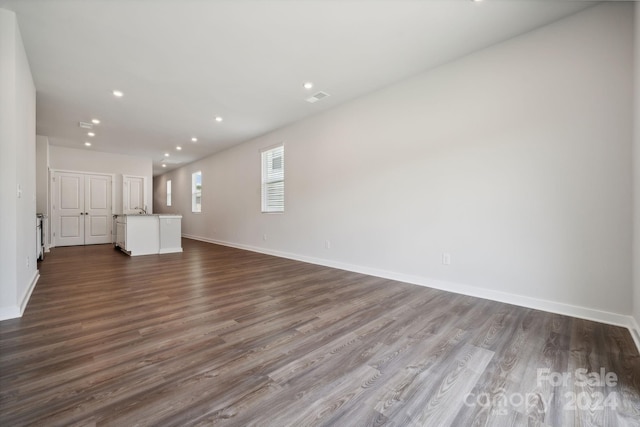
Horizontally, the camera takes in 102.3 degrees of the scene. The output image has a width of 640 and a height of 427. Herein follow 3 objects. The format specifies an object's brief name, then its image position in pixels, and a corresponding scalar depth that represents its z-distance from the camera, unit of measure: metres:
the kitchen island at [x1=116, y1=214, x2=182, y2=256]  5.56
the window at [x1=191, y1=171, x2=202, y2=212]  8.59
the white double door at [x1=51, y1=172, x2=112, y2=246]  6.89
